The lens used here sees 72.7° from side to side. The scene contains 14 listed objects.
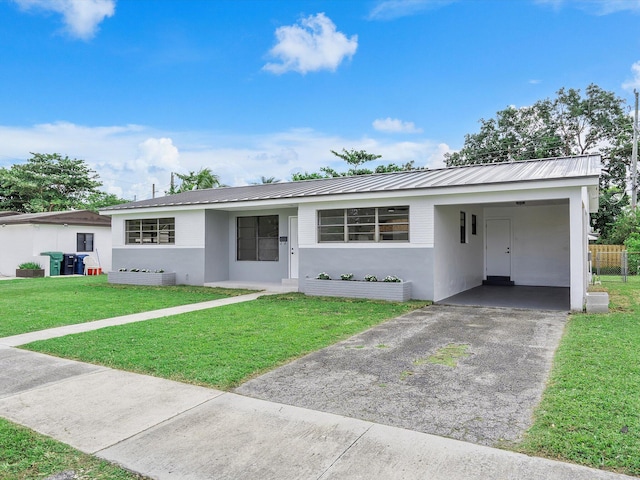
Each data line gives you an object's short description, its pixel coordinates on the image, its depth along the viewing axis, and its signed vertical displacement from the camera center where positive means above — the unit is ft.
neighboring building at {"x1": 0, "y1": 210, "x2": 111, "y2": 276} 64.44 +1.33
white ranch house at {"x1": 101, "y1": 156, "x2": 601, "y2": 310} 31.30 +1.61
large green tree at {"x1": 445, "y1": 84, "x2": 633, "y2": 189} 90.02 +25.04
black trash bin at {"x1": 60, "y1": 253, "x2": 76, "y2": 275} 65.51 -2.79
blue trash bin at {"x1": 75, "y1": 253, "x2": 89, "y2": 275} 66.74 -2.86
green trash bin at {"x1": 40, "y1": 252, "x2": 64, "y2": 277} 63.36 -2.43
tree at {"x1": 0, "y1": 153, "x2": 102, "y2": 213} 101.96 +14.94
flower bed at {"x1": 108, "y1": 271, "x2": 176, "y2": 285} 45.37 -3.45
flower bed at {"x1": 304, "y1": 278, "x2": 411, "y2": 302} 32.55 -3.41
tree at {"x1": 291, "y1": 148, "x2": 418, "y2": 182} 90.68 +16.81
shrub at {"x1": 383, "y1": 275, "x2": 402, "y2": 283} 33.43 -2.55
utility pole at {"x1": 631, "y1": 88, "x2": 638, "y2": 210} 81.30 +15.64
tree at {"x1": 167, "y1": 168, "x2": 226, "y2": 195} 97.30 +14.96
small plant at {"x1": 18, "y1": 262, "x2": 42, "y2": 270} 62.85 -2.99
